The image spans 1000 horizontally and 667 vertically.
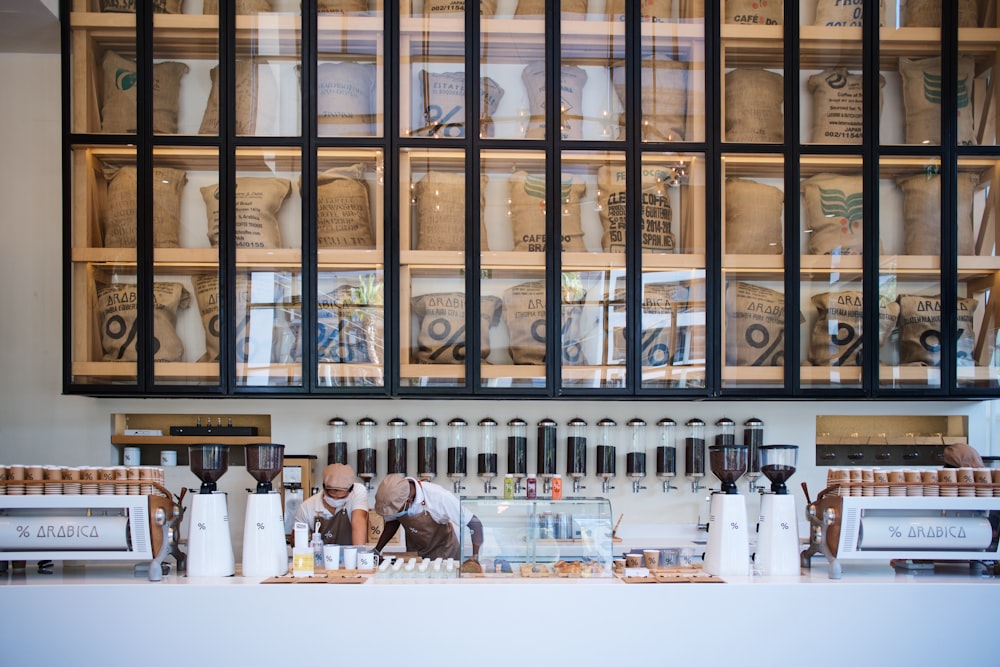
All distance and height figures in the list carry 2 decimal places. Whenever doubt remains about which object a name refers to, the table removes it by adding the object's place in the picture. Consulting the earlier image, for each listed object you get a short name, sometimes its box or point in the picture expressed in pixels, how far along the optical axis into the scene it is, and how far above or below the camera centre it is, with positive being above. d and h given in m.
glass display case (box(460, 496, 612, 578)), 2.91 -0.69
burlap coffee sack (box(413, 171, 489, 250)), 4.29 +0.55
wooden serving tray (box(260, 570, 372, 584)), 2.85 -0.80
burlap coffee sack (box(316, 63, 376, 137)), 4.29 +1.09
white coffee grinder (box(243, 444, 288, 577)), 2.98 -0.66
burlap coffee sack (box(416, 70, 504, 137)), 4.30 +1.07
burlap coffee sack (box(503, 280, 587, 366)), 4.29 +0.00
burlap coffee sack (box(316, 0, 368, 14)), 4.30 +1.54
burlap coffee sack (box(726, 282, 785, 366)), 4.32 -0.01
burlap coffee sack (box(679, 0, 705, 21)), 4.38 +1.54
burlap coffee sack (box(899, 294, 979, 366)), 4.34 -0.03
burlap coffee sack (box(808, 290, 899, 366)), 4.33 +0.00
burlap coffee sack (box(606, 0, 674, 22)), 4.36 +1.54
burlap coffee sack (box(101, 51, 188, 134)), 4.25 +1.10
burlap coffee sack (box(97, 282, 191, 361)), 4.22 +0.03
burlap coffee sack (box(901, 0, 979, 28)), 4.41 +1.52
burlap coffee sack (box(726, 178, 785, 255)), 4.34 +0.50
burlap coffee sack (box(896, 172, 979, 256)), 4.37 +0.54
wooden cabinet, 4.24 +0.60
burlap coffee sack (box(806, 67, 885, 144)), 4.39 +1.07
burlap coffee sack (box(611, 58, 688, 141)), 4.34 +1.11
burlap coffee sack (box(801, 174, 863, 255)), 4.36 +0.51
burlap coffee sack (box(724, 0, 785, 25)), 4.40 +1.54
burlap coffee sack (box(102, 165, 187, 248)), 4.25 +0.57
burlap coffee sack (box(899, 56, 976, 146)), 4.40 +1.10
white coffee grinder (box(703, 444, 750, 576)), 3.01 -0.67
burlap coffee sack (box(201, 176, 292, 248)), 4.25 +0.56
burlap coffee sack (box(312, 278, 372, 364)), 4.23 +0.00
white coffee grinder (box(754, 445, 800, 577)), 3.01 -0.67
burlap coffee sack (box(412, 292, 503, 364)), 4.27 +0.02
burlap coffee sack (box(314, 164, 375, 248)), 4.26 +0.56
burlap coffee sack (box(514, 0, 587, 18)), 4.36 +1.55
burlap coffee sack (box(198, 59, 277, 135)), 4.28 +1.10
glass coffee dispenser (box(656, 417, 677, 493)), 4.54 -0.67
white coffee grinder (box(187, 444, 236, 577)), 2.95 -0.65
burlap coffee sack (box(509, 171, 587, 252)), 4.32 +0.55
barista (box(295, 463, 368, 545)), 4.04 -0.81
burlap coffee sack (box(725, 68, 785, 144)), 4.36 +1.06
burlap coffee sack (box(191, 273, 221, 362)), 4.24 +0.10
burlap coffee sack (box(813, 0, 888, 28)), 4.41 +1.53
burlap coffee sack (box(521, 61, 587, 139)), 4.33 +1.07
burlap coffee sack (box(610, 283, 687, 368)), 4.30 -0.01
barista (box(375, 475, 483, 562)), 3.71 -0.80
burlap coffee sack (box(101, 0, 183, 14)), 4.27 +1.53
